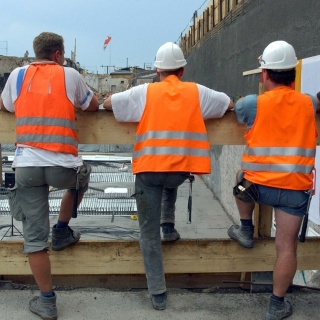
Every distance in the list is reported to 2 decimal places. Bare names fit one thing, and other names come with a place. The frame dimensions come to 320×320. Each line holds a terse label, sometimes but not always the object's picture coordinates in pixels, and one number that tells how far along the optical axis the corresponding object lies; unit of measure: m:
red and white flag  69.50
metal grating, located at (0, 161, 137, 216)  9.46
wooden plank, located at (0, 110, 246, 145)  3.54
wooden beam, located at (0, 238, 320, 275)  3.73
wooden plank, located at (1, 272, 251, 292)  4.29
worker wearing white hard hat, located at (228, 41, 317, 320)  3.10
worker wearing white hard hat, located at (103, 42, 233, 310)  3.17
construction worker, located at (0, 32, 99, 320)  3.14
